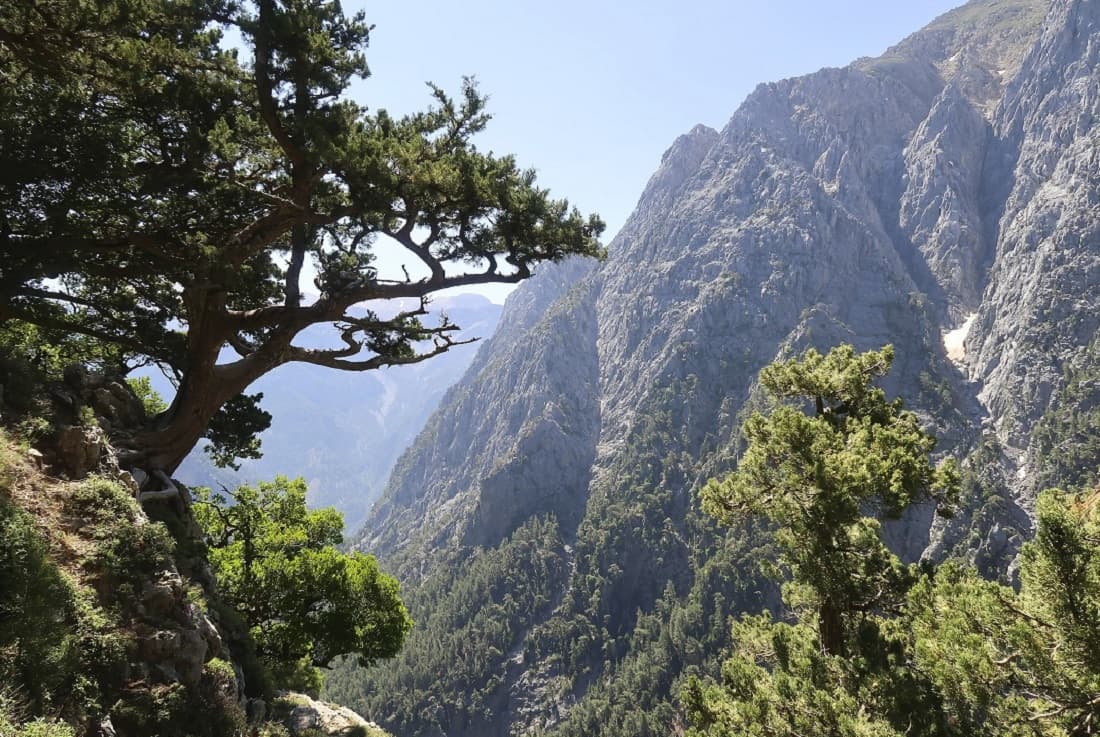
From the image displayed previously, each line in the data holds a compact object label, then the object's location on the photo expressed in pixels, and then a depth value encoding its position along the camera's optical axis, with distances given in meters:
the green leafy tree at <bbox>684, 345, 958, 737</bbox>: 8.94
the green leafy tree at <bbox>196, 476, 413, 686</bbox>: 18.53
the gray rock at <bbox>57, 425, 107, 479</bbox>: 9.91
